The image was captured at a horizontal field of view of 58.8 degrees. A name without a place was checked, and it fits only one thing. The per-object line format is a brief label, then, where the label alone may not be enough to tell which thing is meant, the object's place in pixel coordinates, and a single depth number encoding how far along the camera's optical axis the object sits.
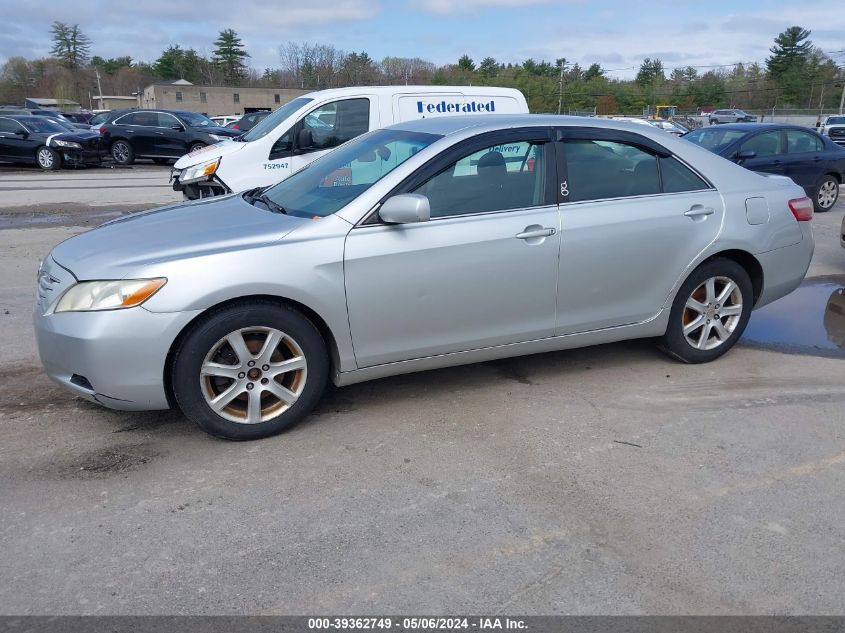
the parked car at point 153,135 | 22.28
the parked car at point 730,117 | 48.57
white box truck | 9.51
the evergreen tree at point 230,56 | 127.88
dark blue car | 12.94
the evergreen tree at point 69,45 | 149.25
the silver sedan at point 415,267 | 3.79
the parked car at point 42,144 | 20.48
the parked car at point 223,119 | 42.53
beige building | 94.31
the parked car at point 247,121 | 26.91
